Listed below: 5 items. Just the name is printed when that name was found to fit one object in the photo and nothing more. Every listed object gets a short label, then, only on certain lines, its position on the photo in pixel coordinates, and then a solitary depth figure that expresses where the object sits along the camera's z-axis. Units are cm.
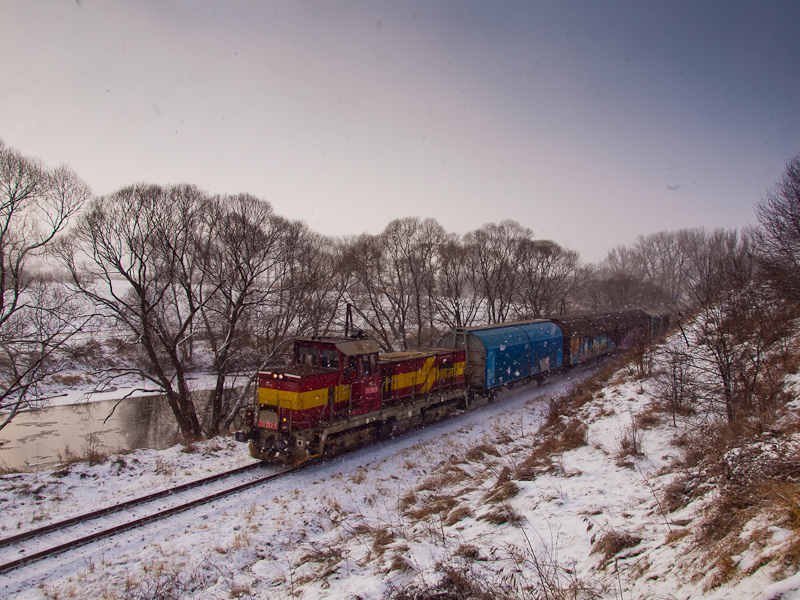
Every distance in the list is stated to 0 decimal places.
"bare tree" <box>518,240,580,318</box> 4184
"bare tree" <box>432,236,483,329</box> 3612
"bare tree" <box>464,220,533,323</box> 3897
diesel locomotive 1251
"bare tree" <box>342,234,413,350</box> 3178
